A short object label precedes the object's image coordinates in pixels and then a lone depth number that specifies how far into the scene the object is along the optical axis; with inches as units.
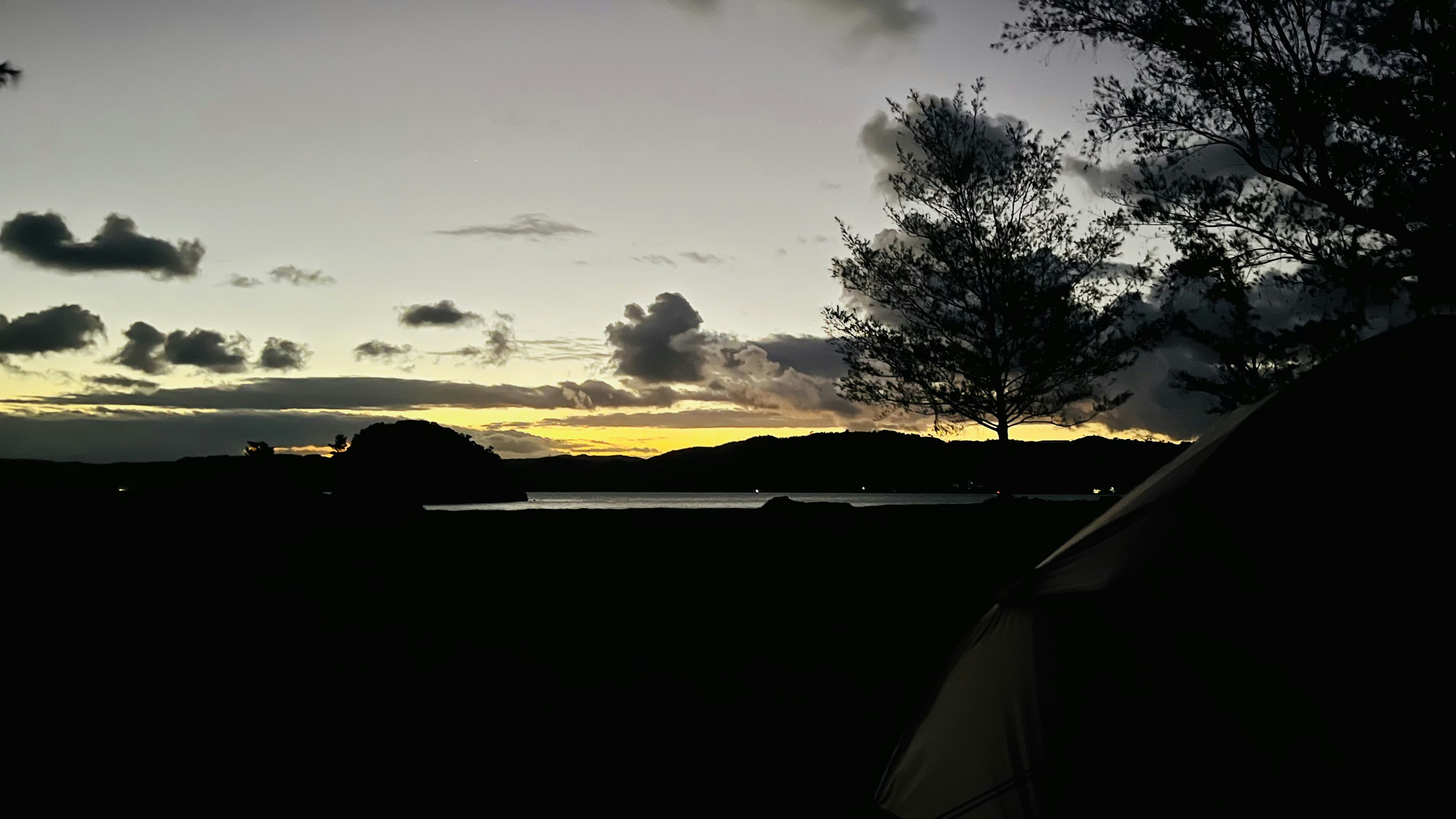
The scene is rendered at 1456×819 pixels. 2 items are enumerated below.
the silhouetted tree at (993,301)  825.5
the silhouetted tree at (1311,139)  512.1
